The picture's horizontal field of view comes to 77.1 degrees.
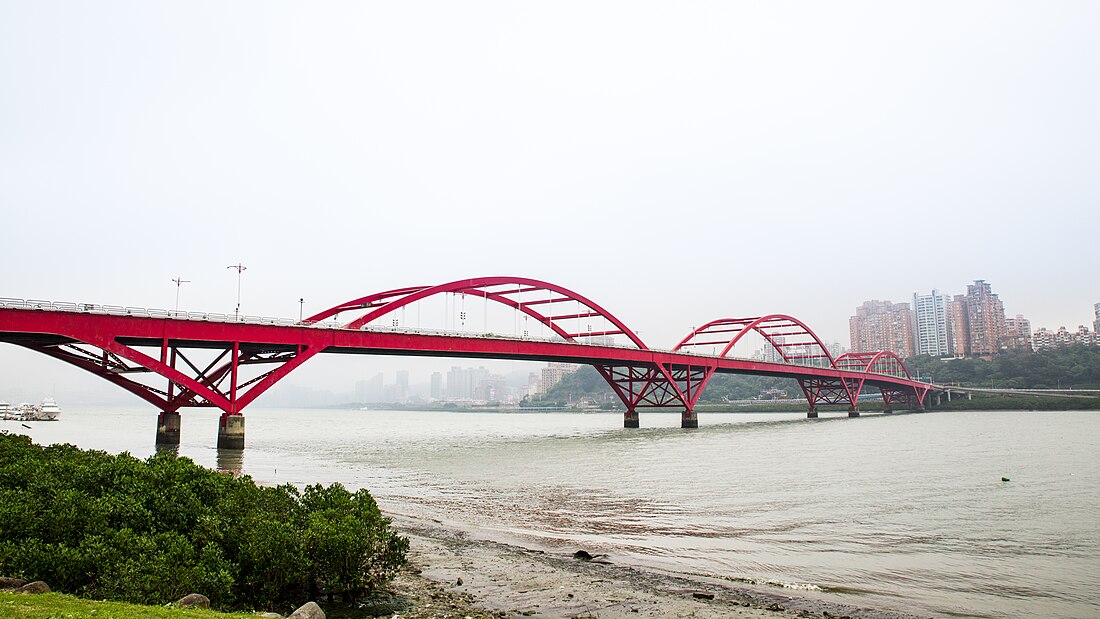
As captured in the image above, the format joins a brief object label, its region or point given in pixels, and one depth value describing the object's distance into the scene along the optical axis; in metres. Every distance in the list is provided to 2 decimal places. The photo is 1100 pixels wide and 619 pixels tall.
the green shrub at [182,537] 8.17
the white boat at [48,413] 85.69
